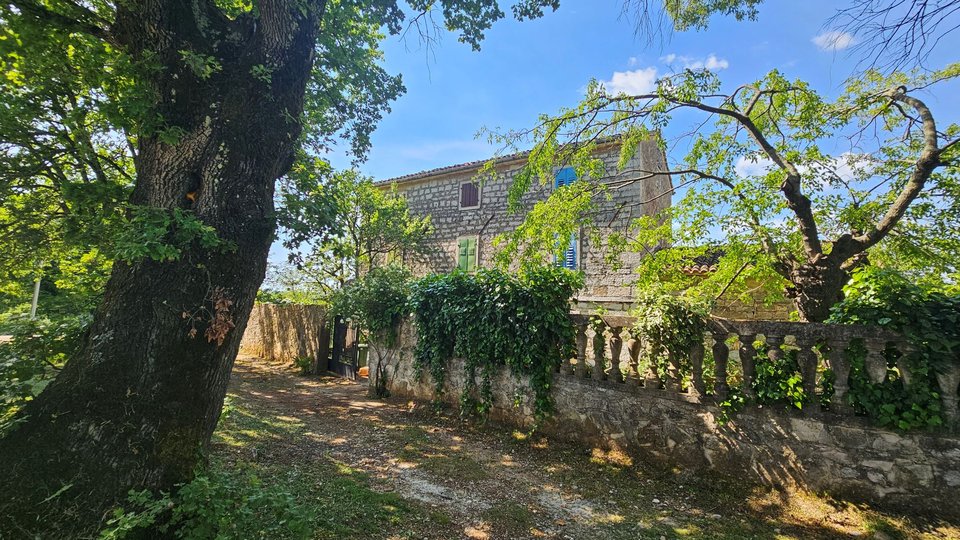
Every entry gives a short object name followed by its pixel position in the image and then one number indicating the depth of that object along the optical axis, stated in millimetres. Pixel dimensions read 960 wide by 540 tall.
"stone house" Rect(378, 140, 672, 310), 10094
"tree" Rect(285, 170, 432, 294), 11891
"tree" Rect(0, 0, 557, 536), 1955
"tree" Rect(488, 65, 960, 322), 4227
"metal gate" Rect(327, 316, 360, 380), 9403
